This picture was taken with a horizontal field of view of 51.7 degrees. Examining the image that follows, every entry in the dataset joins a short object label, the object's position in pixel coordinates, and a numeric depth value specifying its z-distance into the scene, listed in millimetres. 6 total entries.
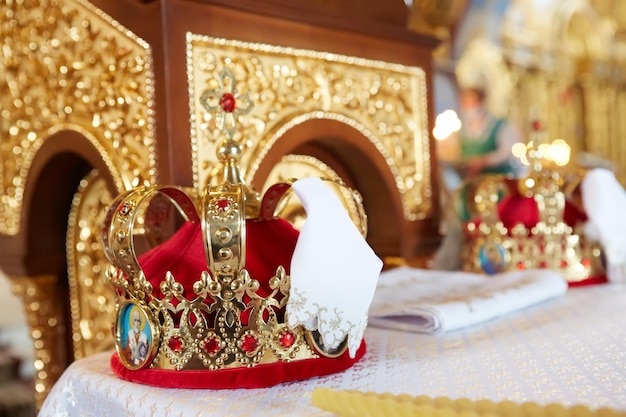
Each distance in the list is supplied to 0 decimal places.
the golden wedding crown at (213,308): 856
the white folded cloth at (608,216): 1567
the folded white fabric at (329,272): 849
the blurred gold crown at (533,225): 1630
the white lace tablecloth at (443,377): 801
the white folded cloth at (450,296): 1176
